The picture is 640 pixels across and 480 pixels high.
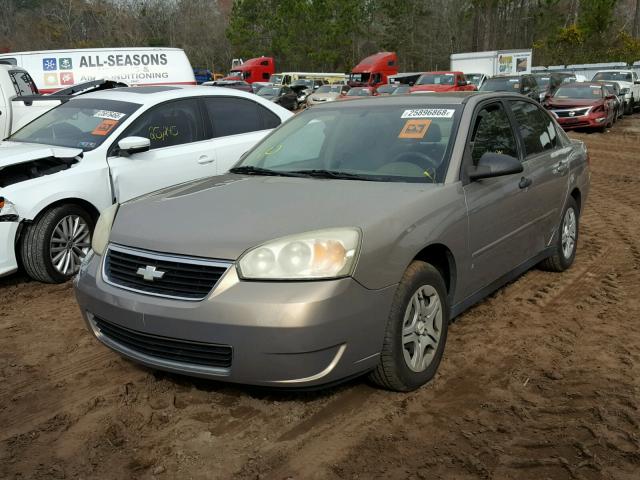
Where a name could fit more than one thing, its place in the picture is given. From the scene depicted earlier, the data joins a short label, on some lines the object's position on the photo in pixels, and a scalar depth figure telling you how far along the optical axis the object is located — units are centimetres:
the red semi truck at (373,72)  4494
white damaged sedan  545
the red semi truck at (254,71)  5431
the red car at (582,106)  1927
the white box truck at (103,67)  1838
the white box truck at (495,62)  3750
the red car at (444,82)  2619
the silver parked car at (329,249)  300
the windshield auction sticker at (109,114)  627
